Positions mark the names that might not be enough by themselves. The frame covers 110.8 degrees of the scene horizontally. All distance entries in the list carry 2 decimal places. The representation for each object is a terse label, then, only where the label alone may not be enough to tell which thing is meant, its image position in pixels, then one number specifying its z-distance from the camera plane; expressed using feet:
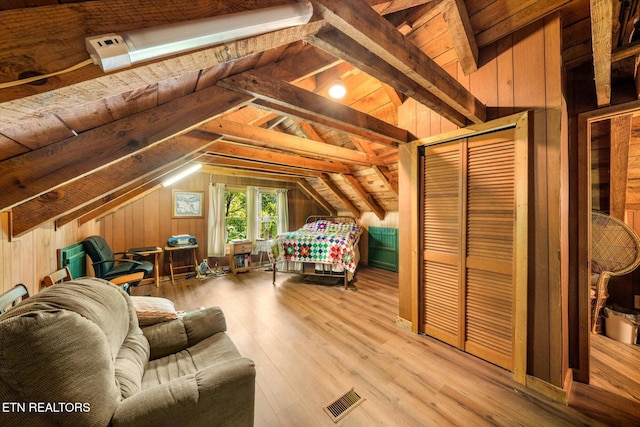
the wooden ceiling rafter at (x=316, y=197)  19.02
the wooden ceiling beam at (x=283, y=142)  7.15
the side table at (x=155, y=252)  11.86
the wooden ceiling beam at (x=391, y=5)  3.85
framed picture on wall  14.83
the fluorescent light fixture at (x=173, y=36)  1.44
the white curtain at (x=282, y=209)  18.78
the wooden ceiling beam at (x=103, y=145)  3.12
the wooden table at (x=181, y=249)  13.56
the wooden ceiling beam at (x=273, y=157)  9.46
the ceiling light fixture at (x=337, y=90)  7.50
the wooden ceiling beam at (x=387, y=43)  2.51
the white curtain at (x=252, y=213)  17.58
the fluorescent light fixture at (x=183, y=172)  10.47
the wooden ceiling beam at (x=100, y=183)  4.56
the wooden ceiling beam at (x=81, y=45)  1.37
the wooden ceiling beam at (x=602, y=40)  3.08
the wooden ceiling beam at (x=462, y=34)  4.66
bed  12.67
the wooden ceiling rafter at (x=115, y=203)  9.54
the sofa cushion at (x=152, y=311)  5.14
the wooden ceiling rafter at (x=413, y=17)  5.52
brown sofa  2.37
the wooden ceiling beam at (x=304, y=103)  4.15
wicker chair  6.65
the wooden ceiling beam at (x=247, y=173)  14.94
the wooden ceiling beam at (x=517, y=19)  4.83
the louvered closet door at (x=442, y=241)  6.81
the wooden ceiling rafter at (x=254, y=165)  11.07
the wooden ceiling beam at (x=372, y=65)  2.95
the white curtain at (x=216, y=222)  15.72
